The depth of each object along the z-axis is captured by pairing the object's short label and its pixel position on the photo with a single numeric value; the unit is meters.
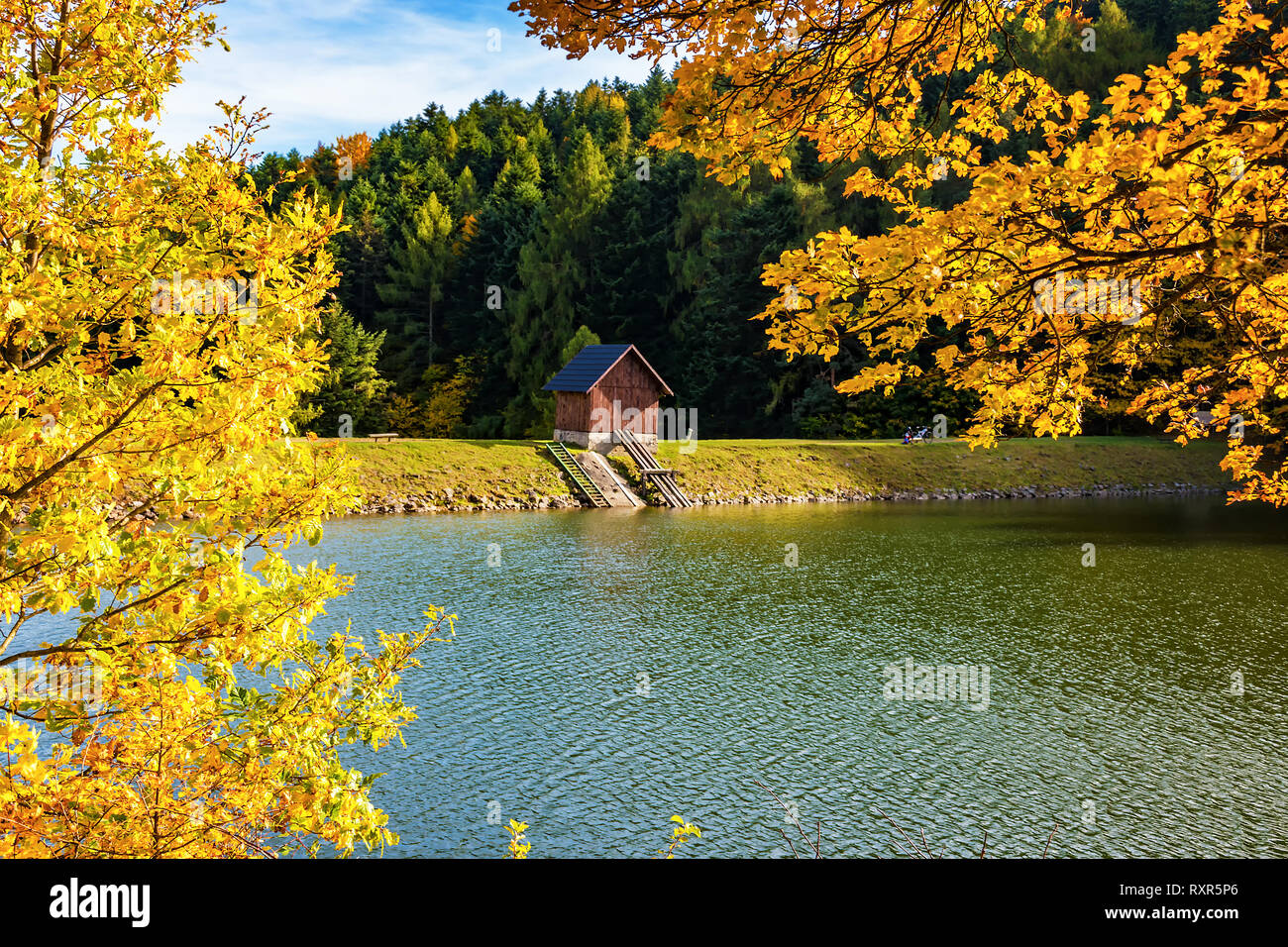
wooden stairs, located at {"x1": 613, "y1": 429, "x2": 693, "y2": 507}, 43.66
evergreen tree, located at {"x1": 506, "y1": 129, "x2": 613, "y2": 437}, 66.94
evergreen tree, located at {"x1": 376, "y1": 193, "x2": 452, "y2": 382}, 73.38
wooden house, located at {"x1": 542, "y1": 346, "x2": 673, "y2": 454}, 47.34
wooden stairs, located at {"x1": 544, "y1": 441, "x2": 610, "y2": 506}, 42.84
